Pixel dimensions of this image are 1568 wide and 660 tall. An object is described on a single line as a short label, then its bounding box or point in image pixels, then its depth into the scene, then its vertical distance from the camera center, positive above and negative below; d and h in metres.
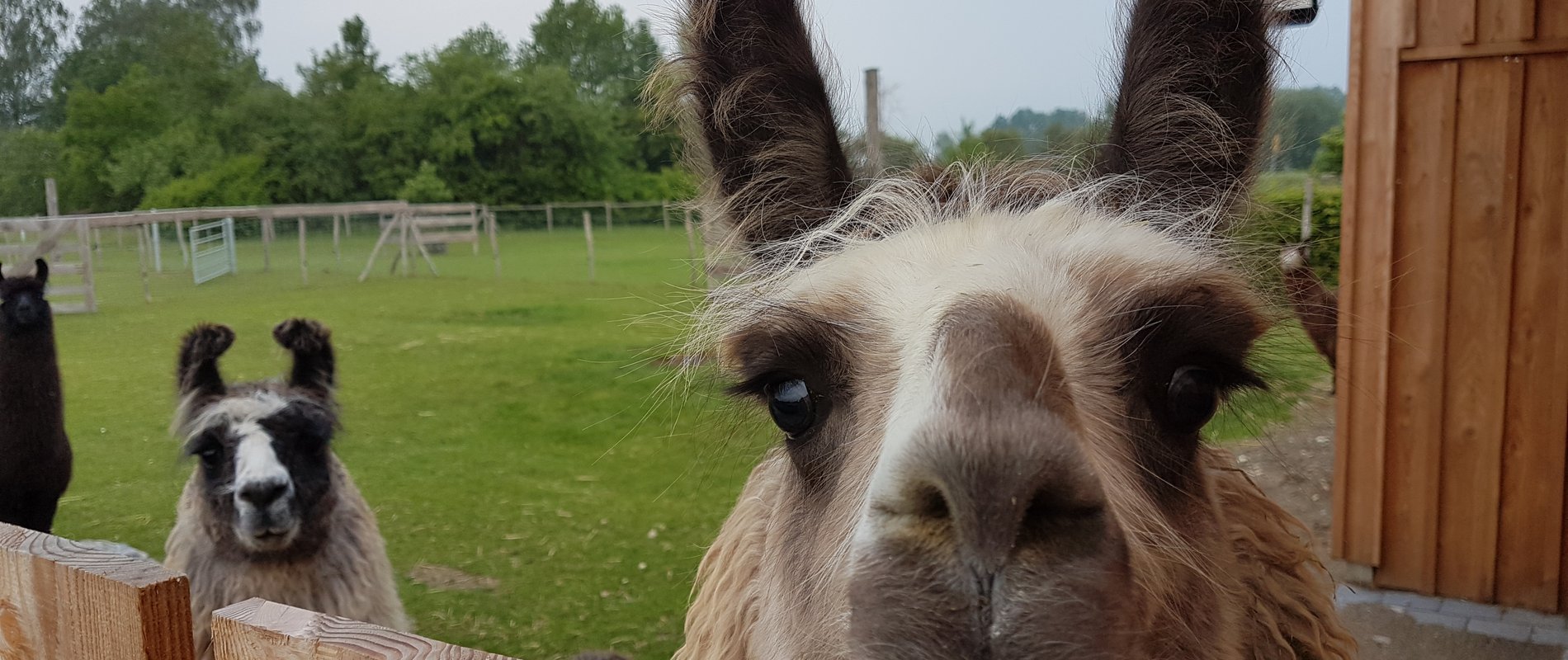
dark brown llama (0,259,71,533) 3.63 -0.67
